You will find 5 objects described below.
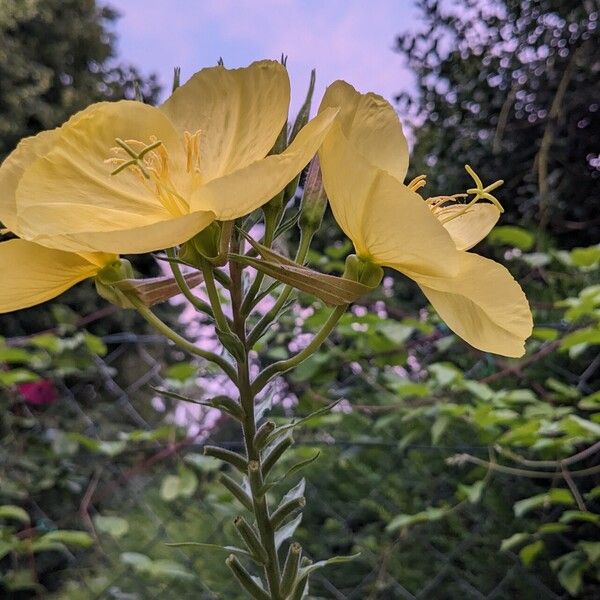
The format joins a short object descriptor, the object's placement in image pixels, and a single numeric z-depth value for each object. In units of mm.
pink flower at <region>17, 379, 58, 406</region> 1809
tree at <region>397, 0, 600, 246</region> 1995
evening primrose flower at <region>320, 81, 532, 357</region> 310
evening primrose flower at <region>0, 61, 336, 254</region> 292
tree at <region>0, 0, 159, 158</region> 5012
